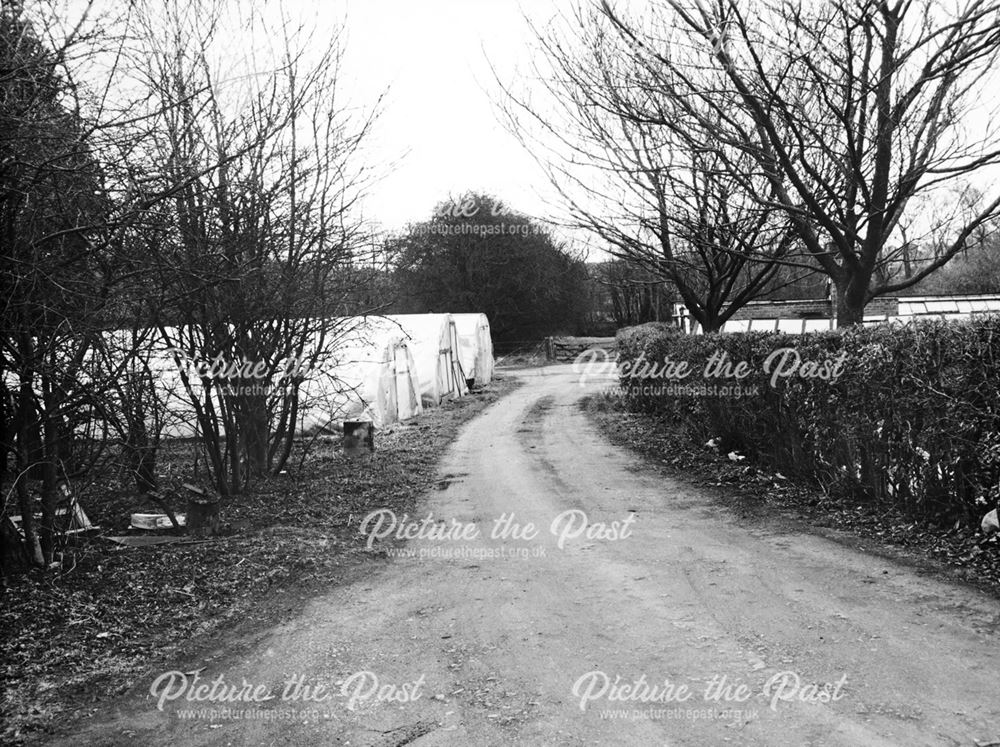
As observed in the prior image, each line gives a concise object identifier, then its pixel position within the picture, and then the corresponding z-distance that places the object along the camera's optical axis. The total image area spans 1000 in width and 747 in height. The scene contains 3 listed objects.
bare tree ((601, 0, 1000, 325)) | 7.98
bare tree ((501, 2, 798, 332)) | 8.92
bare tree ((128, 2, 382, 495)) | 7.88
